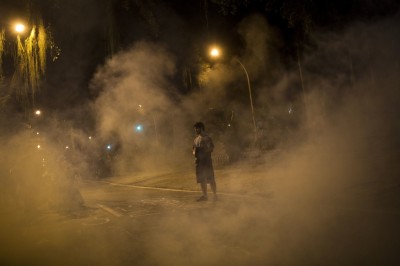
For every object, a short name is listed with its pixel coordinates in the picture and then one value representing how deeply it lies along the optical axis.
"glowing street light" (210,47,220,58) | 14.27
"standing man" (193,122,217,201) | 7.65
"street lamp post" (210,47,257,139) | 14.30
